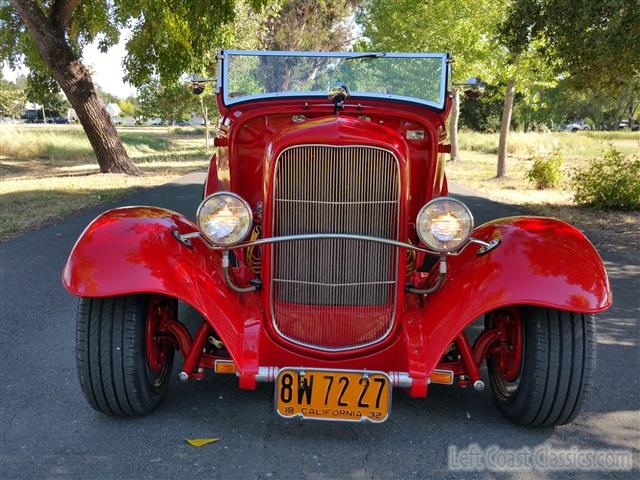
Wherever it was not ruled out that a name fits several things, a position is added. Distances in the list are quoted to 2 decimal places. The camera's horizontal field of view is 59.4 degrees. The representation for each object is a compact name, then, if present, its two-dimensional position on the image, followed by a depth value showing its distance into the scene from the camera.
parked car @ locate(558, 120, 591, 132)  65.91
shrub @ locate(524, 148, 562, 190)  13.38
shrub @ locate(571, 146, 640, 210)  10.10
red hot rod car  2.67
